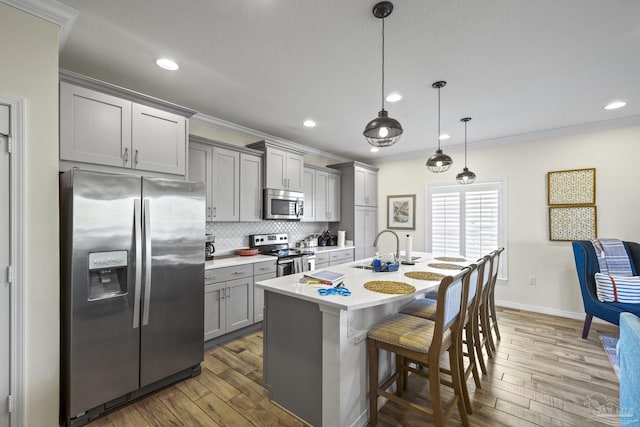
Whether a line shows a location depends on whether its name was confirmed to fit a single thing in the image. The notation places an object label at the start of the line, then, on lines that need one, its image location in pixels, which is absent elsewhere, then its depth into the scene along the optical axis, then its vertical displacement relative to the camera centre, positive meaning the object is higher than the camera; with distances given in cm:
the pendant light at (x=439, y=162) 288 +53
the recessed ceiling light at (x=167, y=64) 229 +125
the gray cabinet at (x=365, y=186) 536 +53
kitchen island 172 -90
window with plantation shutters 452 -11
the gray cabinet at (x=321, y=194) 482 +35
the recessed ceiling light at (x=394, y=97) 291 +123
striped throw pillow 290 -79
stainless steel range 385 -57
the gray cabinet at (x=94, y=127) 208 +68
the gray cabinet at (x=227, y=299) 299 -98
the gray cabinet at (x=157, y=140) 245 +67
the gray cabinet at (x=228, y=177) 328 +46
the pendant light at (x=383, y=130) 185 +56
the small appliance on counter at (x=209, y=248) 346 -43
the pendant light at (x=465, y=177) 340 +45
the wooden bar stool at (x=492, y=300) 295 -99
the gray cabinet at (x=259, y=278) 346 -83
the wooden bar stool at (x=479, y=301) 234 -78
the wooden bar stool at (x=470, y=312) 202 -80
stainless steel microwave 399 +14
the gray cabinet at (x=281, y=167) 400 +70
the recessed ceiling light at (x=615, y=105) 312 +123
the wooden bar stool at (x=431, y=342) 164 -80
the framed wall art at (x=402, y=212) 538 +2
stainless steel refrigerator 188 -56
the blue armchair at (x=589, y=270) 314 -66
